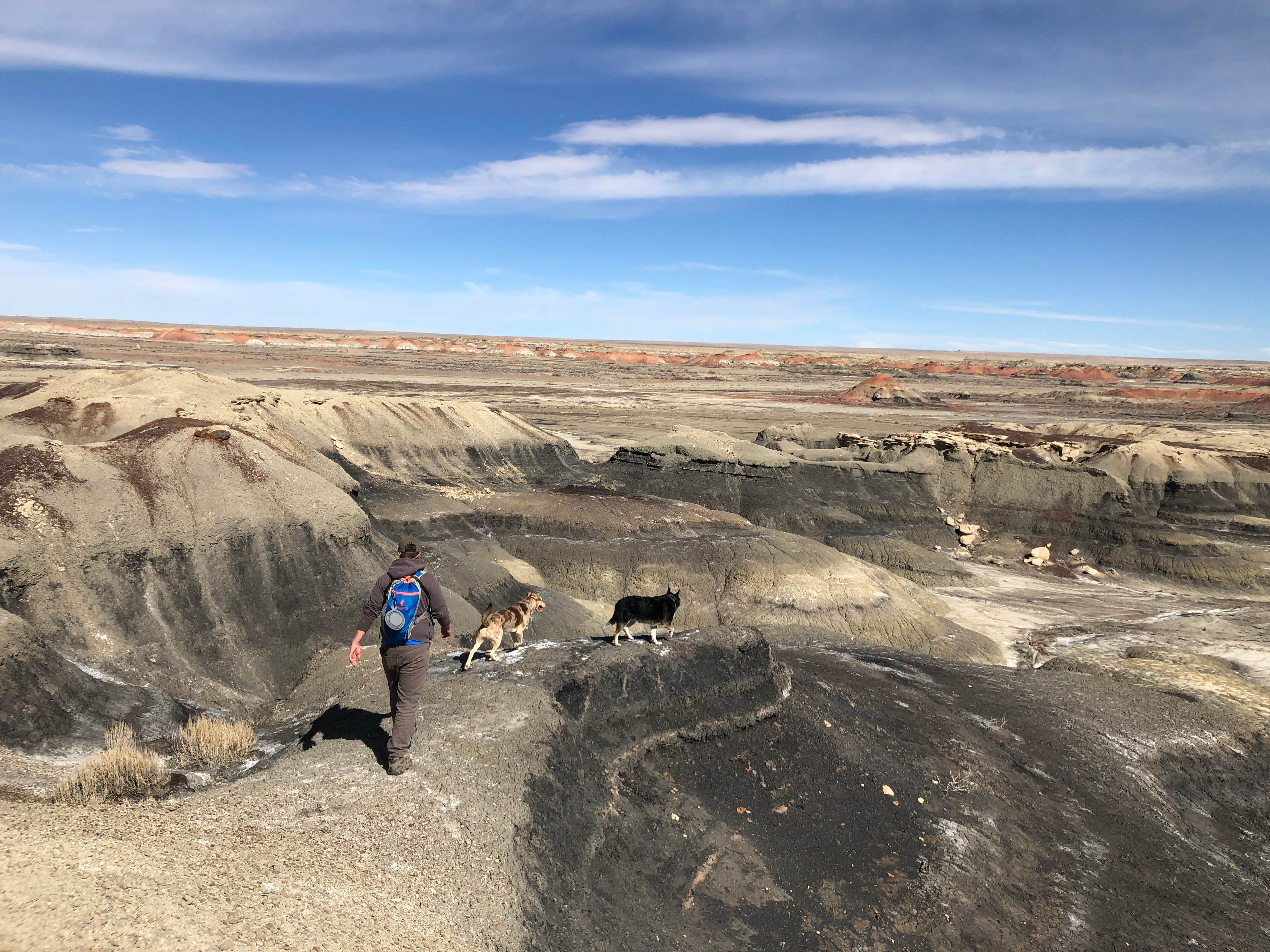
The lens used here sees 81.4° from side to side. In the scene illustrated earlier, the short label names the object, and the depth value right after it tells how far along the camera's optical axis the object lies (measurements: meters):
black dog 10.38
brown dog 9.48
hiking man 6.63
